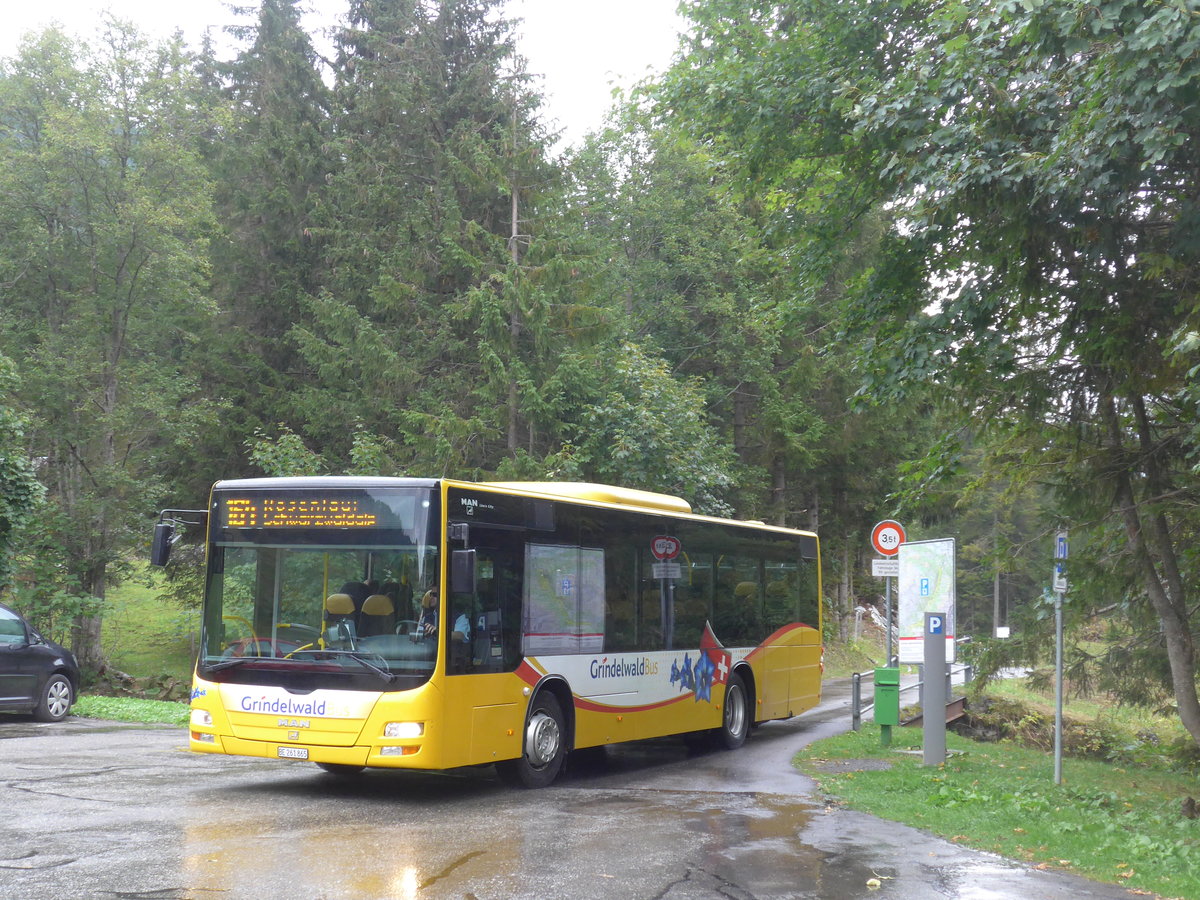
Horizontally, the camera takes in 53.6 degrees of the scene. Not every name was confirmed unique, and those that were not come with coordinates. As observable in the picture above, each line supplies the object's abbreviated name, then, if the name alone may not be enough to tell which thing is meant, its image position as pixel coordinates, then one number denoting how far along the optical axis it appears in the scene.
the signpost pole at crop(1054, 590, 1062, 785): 11.66
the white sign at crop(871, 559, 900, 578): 18.12
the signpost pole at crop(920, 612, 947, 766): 13.11
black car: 17.50
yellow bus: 10.23
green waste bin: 15.54
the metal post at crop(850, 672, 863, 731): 17.67
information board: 18.30
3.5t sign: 18.55
